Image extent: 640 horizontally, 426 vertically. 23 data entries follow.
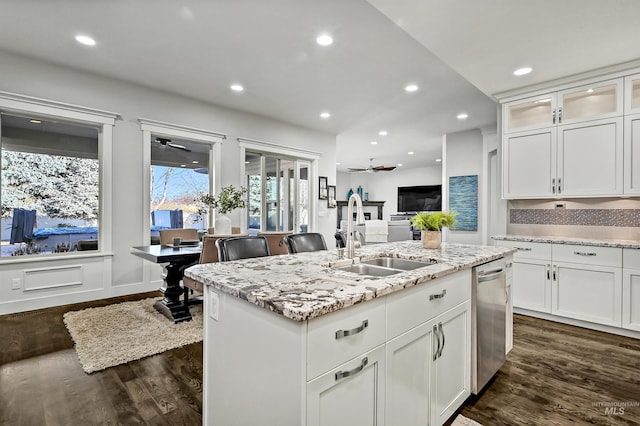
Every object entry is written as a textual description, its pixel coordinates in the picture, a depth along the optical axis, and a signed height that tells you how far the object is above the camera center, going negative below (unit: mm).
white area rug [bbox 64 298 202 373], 2367 -1115
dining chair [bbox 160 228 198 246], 3879 -310
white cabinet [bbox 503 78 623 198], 3066 +751
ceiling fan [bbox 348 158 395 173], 8586 +1231
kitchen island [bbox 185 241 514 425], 953 -498
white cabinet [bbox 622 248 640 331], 2769 -698
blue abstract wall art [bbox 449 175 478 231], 6297 +254
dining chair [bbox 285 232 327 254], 2277 -236
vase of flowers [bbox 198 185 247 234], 3771 +97
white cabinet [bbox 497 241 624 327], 2889 -695
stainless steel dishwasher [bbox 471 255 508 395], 1831 -690
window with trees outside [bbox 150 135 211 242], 4848 +304
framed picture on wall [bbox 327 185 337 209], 6654 +344
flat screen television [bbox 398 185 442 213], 11102 +520
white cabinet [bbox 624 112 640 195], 2928 +564
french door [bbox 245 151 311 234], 5719 +368
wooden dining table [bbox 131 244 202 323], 2928 -681
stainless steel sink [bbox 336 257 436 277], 1820 -340
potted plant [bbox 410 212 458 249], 2428 -101
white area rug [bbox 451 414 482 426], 1639 -1135
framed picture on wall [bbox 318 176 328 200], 6488 +504
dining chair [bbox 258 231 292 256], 3619 -376
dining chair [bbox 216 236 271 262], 1874 -234
